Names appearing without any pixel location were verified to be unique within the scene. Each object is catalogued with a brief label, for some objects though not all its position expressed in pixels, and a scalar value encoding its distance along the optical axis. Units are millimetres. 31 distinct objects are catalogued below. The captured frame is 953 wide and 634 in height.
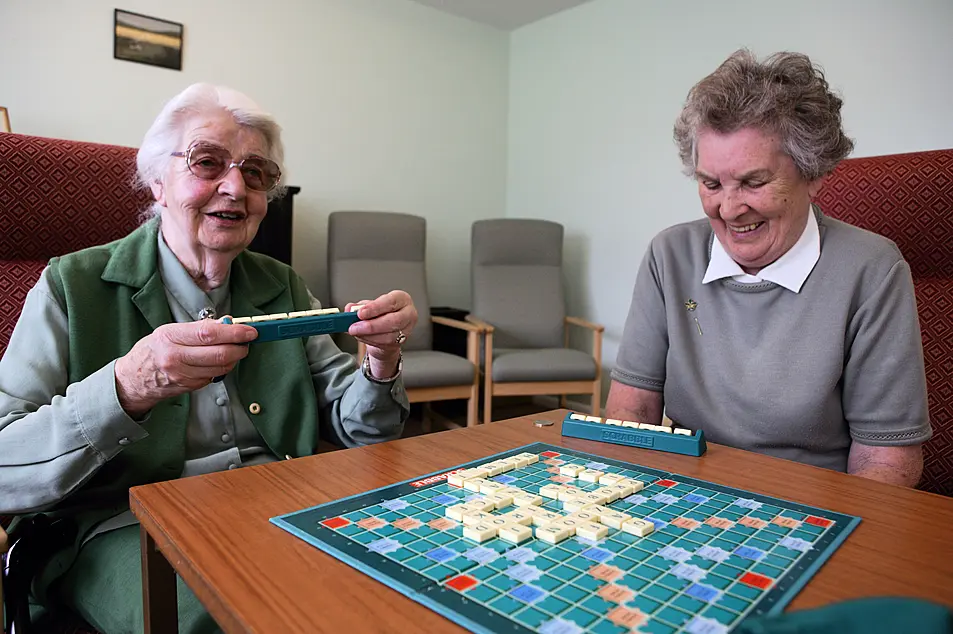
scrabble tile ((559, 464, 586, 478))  970
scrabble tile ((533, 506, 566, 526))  783
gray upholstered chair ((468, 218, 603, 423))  3980
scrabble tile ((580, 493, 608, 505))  852
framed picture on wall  3365
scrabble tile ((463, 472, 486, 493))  896
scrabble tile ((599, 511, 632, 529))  780
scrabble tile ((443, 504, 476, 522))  790
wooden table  607
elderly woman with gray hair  1234
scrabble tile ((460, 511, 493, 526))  767
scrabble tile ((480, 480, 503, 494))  880
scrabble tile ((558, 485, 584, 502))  866
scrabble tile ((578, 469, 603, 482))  945
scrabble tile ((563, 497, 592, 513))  831
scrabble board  600
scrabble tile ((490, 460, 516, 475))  985
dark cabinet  3293
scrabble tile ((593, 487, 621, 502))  870
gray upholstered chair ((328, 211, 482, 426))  3473
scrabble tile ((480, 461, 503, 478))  963
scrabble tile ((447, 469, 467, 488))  911
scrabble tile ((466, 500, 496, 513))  814
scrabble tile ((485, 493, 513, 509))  832
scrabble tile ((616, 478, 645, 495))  910
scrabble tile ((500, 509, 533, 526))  781
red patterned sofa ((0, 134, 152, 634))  1489
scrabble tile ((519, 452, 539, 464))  1033
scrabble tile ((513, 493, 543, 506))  843
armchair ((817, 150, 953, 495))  1514
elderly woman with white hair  998
